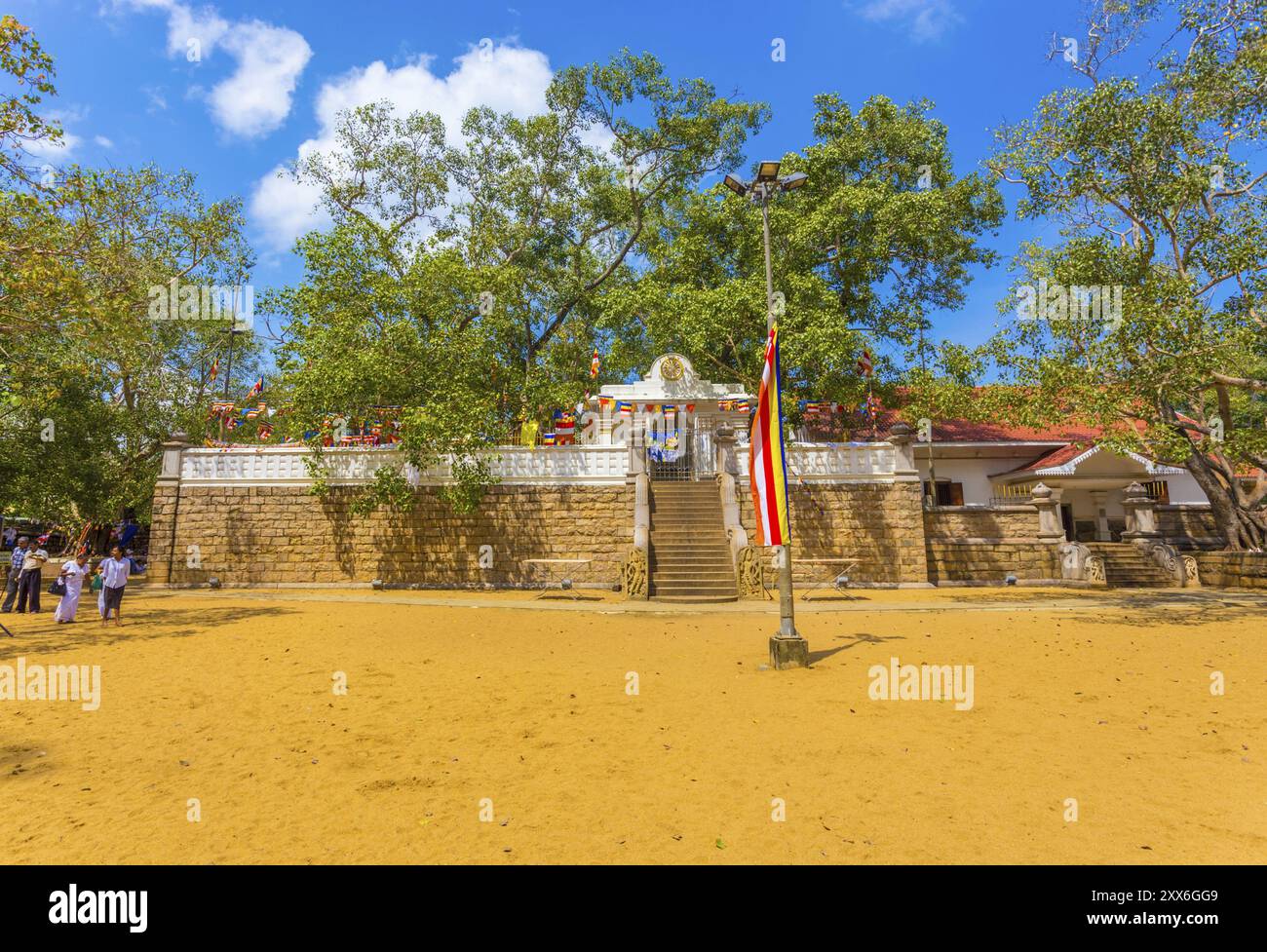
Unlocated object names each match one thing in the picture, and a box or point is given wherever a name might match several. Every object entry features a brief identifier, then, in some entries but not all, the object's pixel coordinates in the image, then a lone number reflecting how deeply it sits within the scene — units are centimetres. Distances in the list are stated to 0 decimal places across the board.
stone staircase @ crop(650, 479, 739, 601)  1441
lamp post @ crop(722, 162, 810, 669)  777
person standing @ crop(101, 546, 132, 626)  1077
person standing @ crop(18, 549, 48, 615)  1252
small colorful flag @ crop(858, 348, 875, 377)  1986
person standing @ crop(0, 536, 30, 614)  1267
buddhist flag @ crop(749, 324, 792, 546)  803
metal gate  2044
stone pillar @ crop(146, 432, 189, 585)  1714
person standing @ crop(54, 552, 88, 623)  1104
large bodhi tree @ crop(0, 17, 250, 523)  1052
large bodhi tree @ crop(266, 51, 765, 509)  1661
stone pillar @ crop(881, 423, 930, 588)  1669
